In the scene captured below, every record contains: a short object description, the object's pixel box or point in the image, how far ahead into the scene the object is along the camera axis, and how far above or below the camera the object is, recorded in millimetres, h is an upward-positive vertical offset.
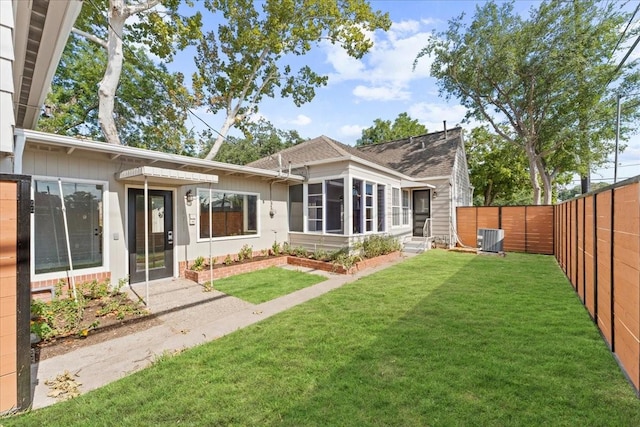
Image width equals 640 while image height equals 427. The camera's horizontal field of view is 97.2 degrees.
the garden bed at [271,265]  7230 -1662
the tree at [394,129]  33344 +9693
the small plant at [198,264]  7538 -1436
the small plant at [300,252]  9573 -1464
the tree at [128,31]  9562 +7453
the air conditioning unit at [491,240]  11305 -1354
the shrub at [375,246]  9273 -1285
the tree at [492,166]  22062 +3241
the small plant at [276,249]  9720 -1361
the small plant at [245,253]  8691 -1345
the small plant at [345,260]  8125 -1538
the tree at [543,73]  13352 +6859
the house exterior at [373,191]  9250 +669
